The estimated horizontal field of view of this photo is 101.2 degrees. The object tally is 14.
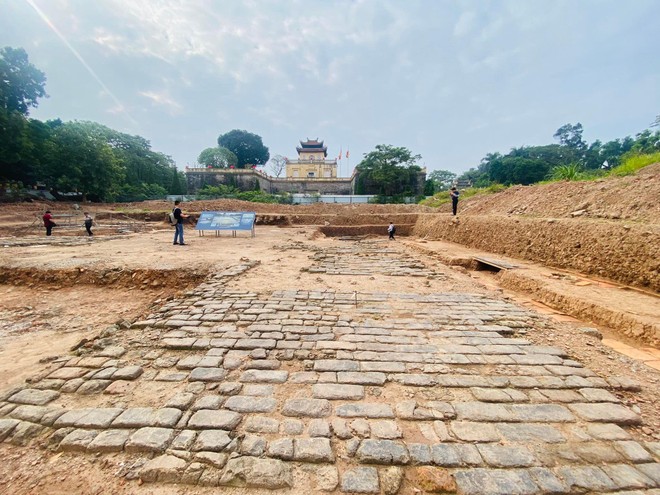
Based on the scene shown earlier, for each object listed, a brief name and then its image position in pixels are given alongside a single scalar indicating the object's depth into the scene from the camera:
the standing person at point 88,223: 12.54
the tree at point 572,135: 46.78
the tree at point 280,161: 52.44
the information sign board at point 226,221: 12.90
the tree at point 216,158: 45.16
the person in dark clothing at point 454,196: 13.53
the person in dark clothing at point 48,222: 11.86
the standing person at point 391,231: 13.98
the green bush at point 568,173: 12.23
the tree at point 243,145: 51.00
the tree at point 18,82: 20.61
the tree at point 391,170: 36.34
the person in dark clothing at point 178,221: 9.88
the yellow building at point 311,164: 50.66
